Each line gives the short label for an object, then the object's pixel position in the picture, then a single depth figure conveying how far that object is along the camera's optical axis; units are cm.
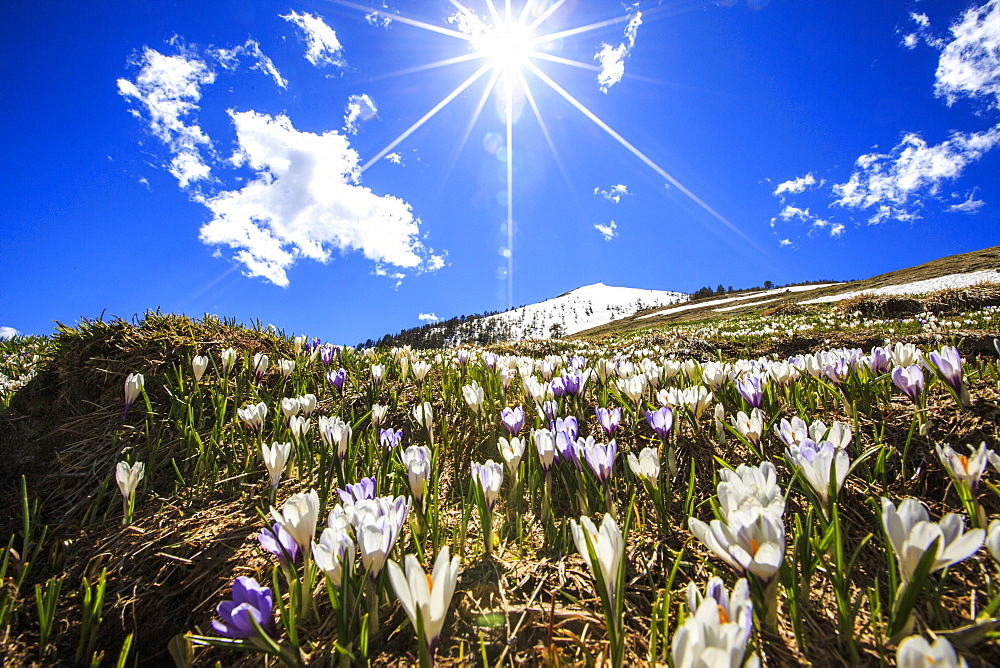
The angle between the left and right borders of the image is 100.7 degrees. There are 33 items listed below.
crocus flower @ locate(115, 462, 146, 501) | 34
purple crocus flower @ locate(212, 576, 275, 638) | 20
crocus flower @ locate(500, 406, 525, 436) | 43
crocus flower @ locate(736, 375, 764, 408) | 42
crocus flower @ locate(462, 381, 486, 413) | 50
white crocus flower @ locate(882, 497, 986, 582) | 18
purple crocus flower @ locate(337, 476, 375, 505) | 28
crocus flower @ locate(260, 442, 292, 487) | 34
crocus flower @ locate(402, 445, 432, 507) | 31
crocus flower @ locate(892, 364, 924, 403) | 37
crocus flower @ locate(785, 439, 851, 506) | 26
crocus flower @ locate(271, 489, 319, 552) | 25
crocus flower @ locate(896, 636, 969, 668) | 14
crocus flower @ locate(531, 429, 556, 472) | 34
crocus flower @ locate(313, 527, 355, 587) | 22
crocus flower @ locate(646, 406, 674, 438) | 37
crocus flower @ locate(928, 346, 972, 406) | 36
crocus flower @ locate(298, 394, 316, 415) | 47
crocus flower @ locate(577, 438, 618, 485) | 30
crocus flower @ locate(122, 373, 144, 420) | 46
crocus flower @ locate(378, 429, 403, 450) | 41
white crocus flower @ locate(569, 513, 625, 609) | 20
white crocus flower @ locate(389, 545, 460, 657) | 19
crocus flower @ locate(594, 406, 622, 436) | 40
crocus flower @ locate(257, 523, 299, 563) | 25
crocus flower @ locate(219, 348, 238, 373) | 60
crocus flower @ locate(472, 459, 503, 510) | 30
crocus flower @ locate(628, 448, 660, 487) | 31
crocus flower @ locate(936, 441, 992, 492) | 24
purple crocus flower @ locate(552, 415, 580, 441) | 37
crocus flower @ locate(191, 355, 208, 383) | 53
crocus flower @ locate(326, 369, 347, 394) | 61
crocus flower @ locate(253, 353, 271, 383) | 60
